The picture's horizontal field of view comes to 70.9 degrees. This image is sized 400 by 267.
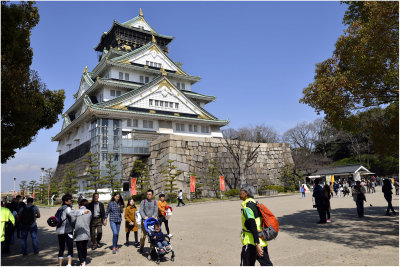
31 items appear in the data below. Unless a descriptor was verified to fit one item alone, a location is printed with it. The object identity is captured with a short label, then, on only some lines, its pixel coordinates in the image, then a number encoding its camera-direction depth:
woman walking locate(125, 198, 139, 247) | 8.31
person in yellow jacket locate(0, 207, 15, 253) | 5.38
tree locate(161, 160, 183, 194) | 22.64
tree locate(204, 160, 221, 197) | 26.38
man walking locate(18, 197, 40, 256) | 7.73
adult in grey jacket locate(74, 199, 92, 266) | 6.25
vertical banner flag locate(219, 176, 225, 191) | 24.59
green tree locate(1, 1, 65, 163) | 6.35
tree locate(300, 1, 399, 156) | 7.25
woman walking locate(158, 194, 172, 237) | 8.76
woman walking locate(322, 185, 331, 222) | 10.35
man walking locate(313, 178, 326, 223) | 10.30
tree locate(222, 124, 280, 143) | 53.97
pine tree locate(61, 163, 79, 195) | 26.55
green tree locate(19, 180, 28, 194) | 42.92
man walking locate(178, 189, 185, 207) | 20.12
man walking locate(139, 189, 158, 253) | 7.37
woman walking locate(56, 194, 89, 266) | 6.38
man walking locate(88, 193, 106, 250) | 8.16
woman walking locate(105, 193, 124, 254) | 7.75
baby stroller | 6.58
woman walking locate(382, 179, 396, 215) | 10.98
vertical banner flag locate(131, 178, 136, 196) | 22.78
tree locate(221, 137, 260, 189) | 28.33
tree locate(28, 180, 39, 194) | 36.38
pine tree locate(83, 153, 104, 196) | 23.55
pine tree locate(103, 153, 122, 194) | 23.66
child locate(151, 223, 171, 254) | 6.63
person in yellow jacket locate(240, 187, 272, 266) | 4.29
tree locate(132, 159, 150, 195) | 25.33
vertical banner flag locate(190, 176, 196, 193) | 23.38
